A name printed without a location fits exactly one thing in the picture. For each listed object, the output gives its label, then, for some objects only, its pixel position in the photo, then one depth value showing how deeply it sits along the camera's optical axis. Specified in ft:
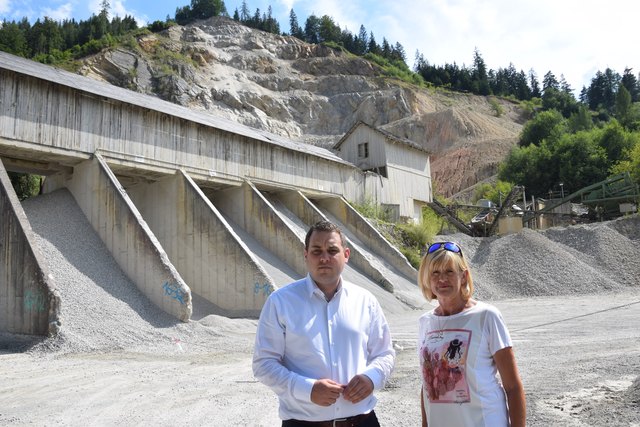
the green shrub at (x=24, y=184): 72.59
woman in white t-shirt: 7.81
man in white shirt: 7.92
